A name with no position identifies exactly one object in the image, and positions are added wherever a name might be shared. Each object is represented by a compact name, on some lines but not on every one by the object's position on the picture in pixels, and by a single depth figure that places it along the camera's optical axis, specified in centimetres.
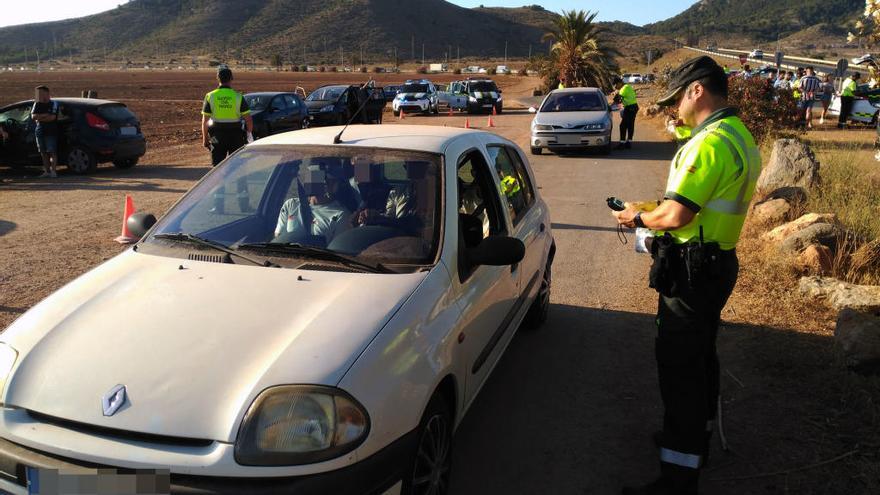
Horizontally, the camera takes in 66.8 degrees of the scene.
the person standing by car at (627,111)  1678
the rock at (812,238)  639
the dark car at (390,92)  3734
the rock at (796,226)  670
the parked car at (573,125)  1564
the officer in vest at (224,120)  898
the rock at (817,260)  609
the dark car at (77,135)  1277
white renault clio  224
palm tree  3434
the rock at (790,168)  907
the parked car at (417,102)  3048
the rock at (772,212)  778
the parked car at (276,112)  1811
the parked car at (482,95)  3106
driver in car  347
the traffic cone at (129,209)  705
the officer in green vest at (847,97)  1992
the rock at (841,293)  516
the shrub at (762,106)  1538
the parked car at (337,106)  2259
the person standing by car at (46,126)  1199
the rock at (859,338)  422
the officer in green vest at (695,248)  290
